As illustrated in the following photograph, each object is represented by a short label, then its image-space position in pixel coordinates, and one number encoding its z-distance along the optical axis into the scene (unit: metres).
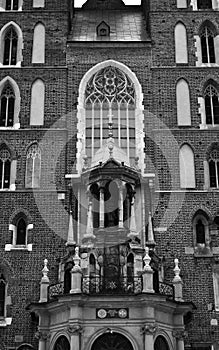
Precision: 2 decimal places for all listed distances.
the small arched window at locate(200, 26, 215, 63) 29.17
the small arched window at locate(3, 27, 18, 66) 29.12
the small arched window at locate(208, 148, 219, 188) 26.61
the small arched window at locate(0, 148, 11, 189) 26.44
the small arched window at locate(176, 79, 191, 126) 27.61
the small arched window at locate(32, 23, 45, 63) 28.92
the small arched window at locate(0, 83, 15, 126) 27.80
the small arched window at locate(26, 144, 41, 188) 26.38
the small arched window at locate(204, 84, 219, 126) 27.88
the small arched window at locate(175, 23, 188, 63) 28.88
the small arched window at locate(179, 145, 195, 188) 26.36
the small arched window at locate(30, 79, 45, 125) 27.56
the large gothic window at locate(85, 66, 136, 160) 27.33
